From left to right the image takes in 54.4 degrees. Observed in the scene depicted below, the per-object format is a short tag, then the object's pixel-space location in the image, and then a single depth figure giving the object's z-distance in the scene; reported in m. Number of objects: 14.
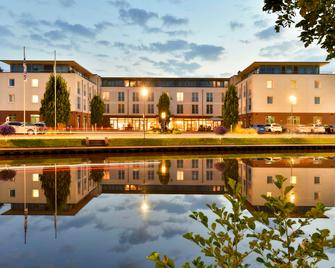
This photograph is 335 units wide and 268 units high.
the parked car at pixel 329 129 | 59.50
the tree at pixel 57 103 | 47.28
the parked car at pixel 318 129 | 59.72
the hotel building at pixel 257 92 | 66.00
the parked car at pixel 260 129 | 58.95
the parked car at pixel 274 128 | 59.69
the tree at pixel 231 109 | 54.91
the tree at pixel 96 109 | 69.44
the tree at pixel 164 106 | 66.62
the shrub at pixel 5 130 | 35.66
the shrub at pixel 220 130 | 40.12
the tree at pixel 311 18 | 4.55
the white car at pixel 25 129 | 49.59
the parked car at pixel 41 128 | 48.33
